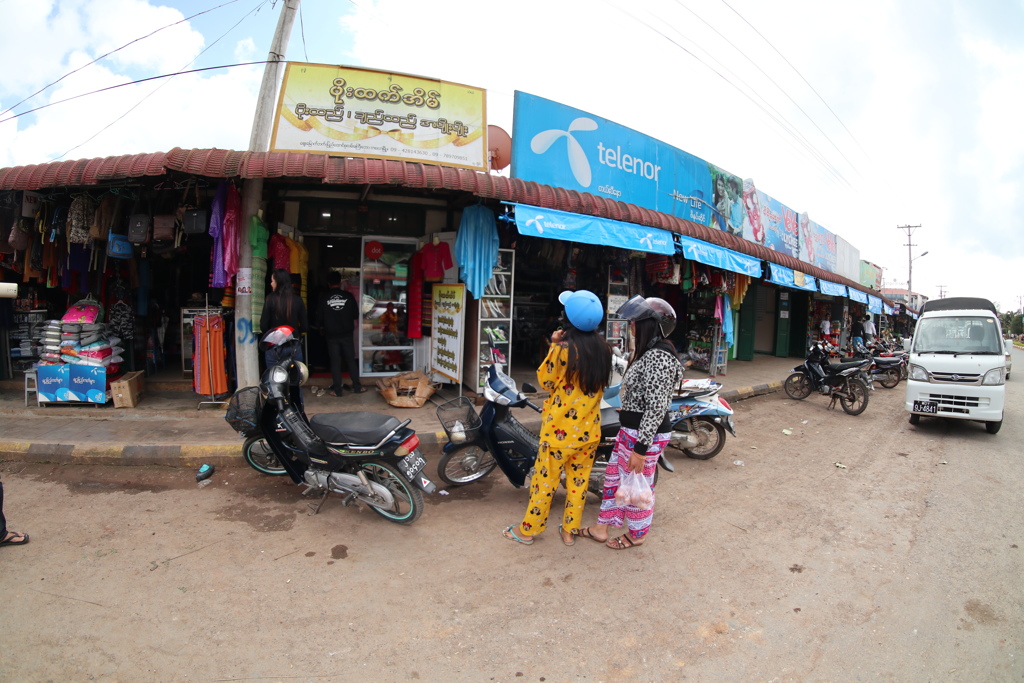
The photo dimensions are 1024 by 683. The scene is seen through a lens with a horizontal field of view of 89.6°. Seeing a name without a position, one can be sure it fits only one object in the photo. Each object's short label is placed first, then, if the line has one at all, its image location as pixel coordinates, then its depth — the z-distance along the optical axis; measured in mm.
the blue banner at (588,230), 6758
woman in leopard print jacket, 3334
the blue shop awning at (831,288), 14862
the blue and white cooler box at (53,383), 6488
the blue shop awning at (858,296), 18250
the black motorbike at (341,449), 3764
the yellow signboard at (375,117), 6684
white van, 7145
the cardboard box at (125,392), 6652
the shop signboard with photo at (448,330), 7393
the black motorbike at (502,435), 4262
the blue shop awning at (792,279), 11976
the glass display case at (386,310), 8156
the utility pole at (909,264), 45253
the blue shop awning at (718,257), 9023
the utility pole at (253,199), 6465
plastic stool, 6657
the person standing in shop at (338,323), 7434
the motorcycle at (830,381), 8750
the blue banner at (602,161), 8297
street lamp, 46594
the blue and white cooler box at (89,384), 6535
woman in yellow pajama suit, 3338
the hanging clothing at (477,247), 7098
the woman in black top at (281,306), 6285
